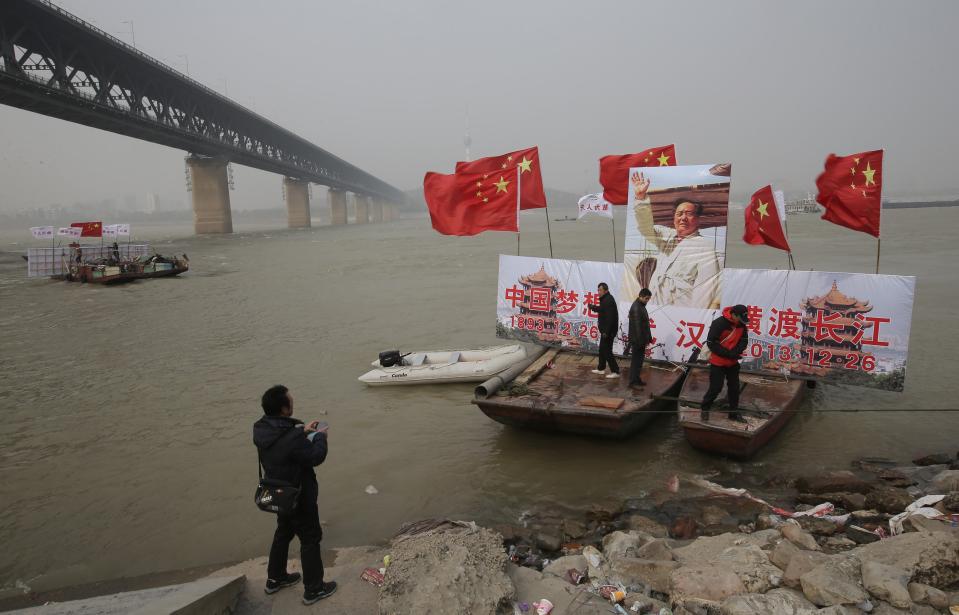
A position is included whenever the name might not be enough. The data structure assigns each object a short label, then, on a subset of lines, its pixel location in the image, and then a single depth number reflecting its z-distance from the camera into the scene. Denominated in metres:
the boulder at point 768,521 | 5.59
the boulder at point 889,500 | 5.69
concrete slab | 3.67
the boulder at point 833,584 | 3.62
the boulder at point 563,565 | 4.76
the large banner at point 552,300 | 10.62
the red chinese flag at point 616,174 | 12.16
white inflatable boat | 11.37
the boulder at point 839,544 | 4.99
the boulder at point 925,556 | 3.77
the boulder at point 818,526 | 5.35
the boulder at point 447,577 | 3.91
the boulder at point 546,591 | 4.00
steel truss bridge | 38.56
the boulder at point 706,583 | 3.93
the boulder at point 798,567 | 3.96
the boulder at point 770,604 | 3.60
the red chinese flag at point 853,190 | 8.73
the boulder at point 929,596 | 3.52
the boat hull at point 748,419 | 7.11
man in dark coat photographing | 4.02
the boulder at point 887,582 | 3.57
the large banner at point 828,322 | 8.19
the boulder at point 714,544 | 4.67
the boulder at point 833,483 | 6.38
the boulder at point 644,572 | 4.32
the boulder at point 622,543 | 4.92
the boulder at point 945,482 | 5.98
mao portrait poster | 9.30
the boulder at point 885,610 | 3.54
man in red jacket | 7.23
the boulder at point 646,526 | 5.70
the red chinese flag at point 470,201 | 10.61
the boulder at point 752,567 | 3.98
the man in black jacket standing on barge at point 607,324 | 9.31
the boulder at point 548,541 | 5.47
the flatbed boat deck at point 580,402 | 7.66
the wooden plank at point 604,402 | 7.78
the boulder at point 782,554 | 4.23
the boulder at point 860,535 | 5.22
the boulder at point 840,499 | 5.95
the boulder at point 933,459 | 7.21
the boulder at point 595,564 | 4.57
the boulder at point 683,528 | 5.66
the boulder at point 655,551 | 4.71
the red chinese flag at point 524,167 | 10.65
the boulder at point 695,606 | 3.76
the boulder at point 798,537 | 4.76
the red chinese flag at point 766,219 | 9.79
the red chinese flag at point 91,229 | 29.30
